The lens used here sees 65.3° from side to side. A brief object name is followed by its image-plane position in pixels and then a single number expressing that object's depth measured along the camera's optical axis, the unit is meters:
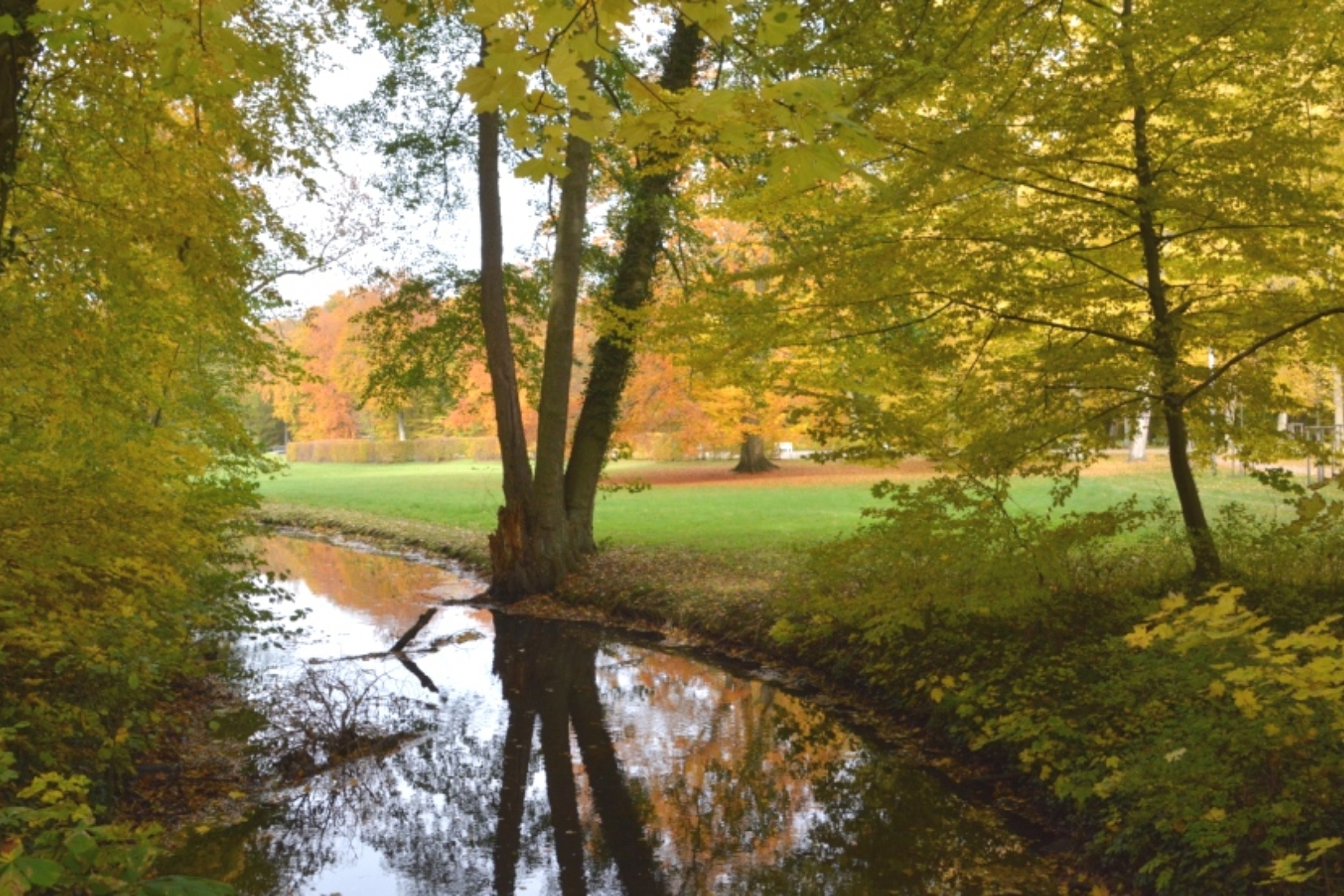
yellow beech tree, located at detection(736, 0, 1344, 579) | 5.94
